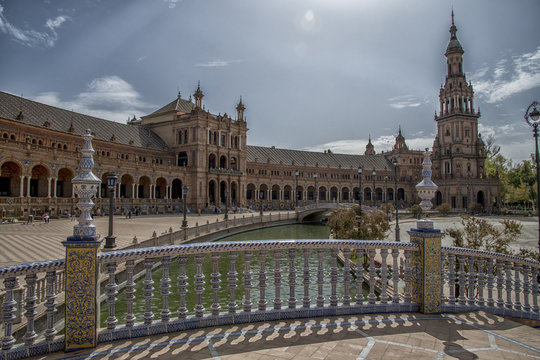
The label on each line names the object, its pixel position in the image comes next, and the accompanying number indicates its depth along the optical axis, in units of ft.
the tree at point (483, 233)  39.22
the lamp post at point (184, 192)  87.16
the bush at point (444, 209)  194.29
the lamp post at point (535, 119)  39.75
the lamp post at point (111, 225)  51.93
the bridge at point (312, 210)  163.22
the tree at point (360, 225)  66.08
